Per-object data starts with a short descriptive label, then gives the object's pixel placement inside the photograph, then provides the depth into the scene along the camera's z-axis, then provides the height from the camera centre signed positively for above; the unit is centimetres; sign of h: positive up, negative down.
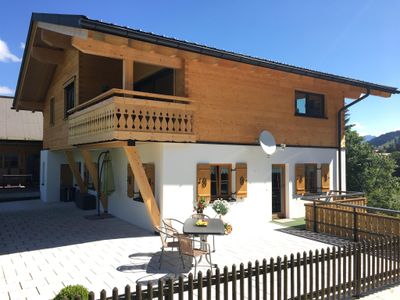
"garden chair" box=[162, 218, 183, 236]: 734 -158
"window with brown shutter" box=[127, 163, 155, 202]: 1008 -56
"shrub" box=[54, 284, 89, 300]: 380 -157
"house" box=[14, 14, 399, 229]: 890 +150
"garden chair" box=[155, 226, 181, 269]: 692 -183
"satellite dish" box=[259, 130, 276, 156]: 1119 +74
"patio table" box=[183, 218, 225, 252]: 662 -144
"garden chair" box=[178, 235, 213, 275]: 610 -167
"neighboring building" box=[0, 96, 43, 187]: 2361 +79
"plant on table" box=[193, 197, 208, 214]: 879 -119
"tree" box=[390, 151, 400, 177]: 4019 +80
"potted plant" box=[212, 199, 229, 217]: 905 -128
